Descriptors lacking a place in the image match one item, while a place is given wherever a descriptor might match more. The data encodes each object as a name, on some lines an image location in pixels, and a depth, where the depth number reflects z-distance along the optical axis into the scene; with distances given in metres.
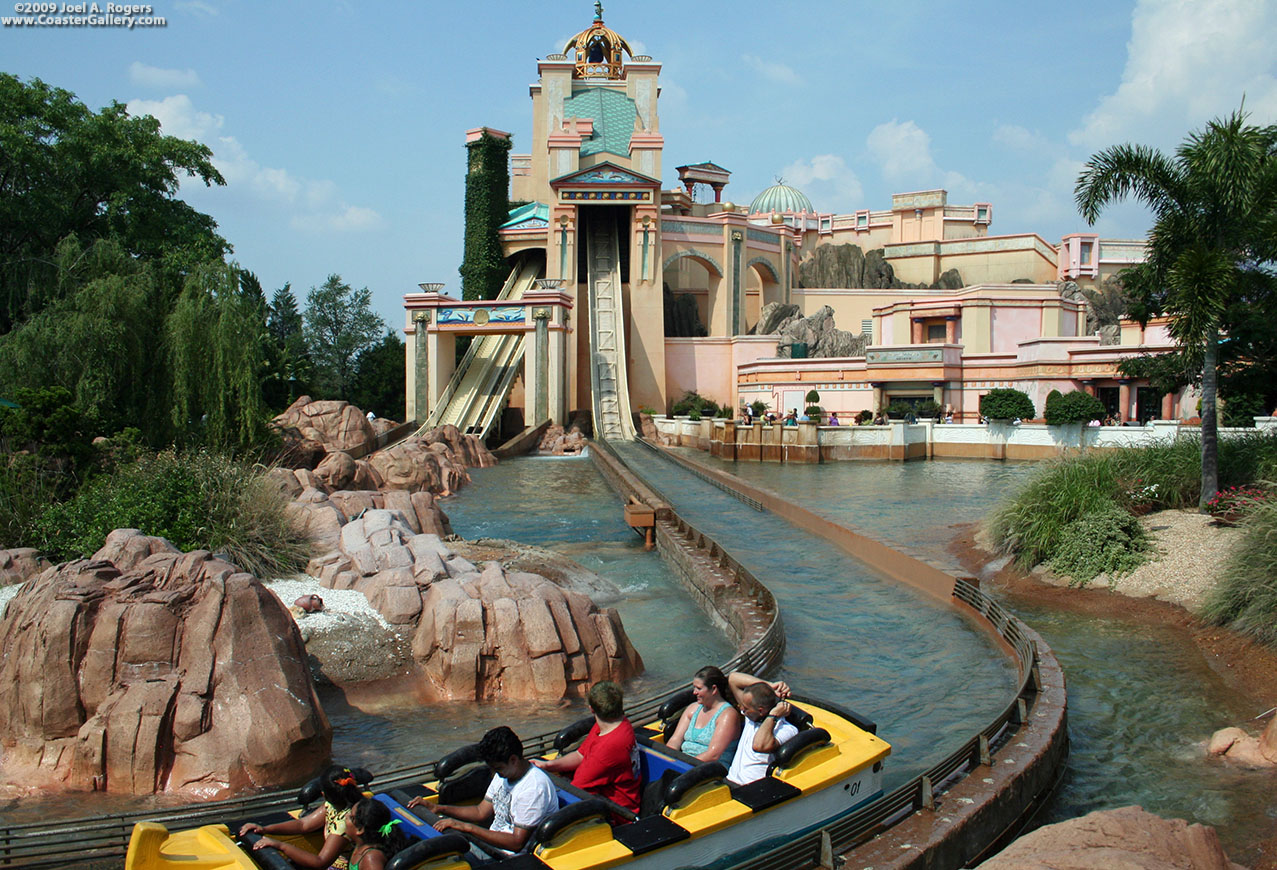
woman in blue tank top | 5.21
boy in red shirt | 4.83
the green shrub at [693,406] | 40.75
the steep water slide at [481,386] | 35.22
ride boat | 3.98
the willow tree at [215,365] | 17.33
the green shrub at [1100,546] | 11.40
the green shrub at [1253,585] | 8.51
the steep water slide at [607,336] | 37.78
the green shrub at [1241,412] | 22.56
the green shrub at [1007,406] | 30.67
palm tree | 12.18
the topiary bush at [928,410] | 35.72
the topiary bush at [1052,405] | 29.39
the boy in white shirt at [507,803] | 4.35
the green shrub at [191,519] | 10.29
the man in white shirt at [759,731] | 5.05
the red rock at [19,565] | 9.28
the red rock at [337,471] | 20.78
